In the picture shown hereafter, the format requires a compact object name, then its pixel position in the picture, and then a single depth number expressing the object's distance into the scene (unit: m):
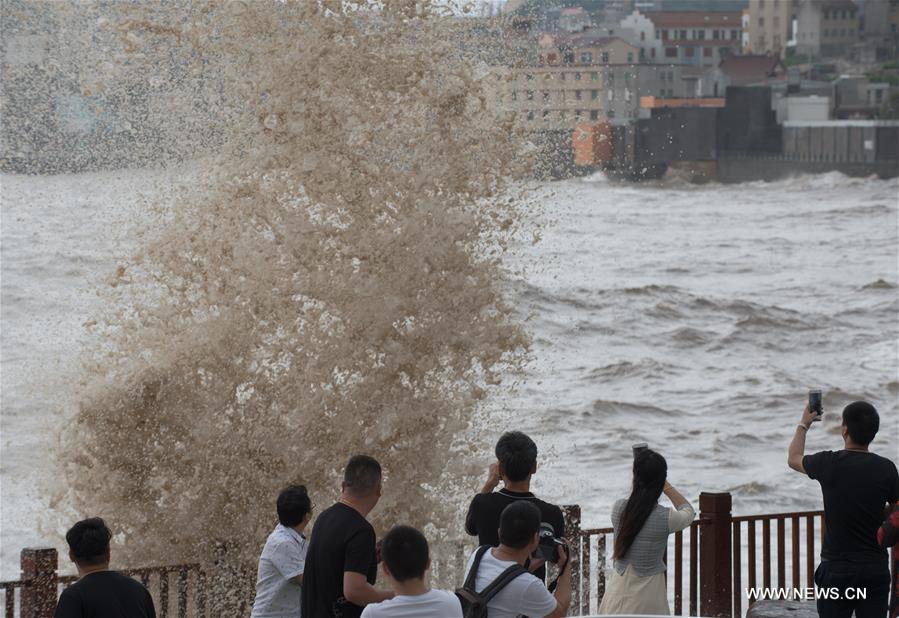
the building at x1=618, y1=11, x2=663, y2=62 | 189.50
